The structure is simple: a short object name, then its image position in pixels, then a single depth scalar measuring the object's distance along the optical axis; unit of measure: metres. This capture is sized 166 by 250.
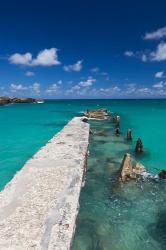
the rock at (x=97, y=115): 35.76
